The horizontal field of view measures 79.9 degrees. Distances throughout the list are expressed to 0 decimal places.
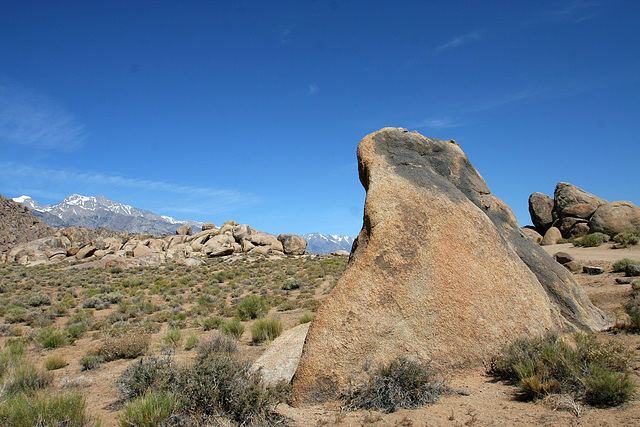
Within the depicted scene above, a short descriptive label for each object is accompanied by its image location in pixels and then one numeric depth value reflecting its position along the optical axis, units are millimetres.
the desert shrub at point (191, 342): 9625
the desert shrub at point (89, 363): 8055
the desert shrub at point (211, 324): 12453
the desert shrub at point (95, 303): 19328
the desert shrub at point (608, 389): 3734
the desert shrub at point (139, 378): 5387
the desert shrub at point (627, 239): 21969
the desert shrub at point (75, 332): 12234
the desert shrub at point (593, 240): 24125
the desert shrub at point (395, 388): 4184
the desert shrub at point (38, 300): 19922
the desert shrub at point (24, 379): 5854
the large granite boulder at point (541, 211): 33719
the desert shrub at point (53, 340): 10734
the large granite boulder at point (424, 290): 4625
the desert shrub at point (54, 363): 8273
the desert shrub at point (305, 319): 11453
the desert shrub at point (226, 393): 3973
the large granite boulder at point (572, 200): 29589
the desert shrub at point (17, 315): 15836
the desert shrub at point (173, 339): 9739
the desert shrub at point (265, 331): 10070
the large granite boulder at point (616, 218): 25594
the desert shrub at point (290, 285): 22266
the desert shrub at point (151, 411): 3846
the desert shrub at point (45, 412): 3775
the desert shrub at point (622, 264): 14509
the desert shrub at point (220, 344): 7357
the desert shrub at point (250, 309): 14664
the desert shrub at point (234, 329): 10586
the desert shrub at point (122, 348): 8711
